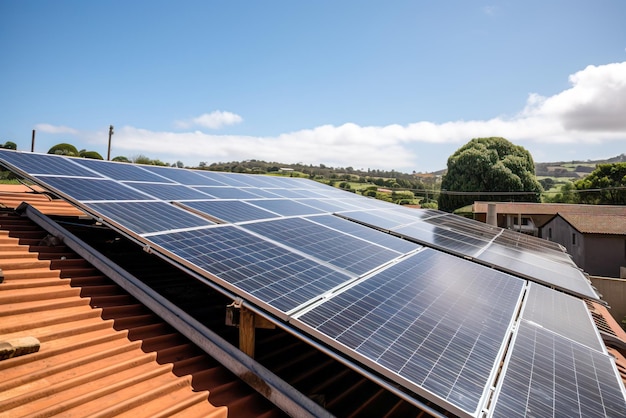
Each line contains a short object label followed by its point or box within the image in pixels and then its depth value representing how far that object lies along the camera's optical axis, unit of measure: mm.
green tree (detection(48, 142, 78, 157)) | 34219
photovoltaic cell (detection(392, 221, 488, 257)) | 9932
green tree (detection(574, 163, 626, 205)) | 50406
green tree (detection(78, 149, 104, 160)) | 33972
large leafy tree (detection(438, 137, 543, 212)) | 51969
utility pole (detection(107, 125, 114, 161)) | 34453
